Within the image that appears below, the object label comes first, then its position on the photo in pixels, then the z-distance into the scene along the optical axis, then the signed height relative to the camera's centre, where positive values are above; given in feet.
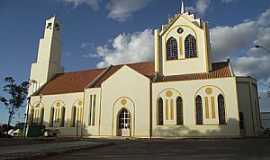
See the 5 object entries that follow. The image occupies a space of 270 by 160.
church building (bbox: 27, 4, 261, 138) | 78.28 +6.98
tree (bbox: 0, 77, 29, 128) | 127.89 +13.29
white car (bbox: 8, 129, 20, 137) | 112.16 -10.04
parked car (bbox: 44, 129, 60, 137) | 95.87 -8.62
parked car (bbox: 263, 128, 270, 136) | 87.57 -7.44
